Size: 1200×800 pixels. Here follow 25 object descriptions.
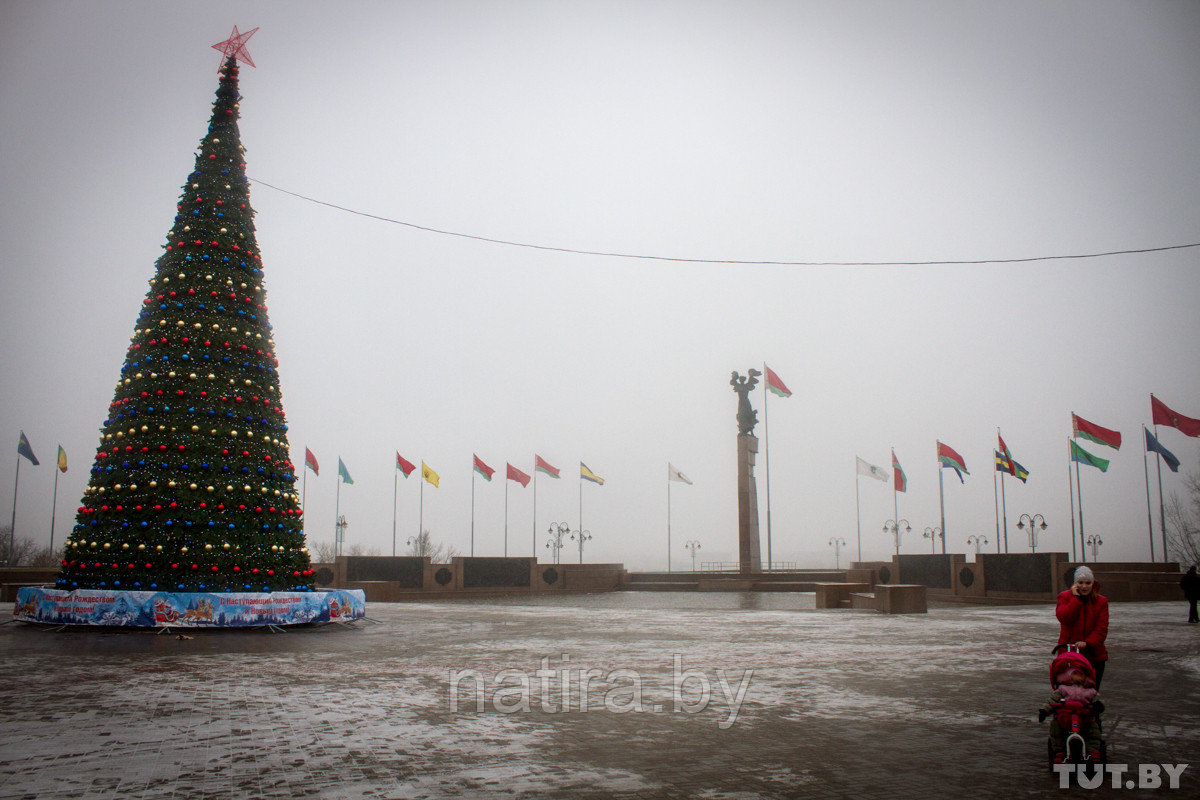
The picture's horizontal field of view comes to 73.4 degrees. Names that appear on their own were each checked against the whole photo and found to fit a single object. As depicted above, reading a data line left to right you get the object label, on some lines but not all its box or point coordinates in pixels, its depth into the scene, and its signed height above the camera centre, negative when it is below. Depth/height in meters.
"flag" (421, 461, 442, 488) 39.59 +2.11
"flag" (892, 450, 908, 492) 41.59 +1.96
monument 42.91 +1.66
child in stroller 5.47 -1.35
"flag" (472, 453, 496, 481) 40.26 +2.44
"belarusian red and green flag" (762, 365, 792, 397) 40.84 +6.59
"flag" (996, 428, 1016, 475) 36.00 +2.46
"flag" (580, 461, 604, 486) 43.53 +2.27
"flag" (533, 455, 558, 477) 41.38 +2.62
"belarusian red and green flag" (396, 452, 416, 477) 39.23 +2.56
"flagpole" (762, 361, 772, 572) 41.99 +5.53
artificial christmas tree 14.66 +1.49
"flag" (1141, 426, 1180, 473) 35.35 +2.78
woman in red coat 6.34 -0.80
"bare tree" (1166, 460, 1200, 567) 55.63 -1.57
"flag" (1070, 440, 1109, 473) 35.62 +2.47
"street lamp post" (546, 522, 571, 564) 53.39 -1.11
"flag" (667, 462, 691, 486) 45.81 +2.33
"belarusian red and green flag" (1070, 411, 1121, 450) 34.34 +3.44
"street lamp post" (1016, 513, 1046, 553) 42.61 -0.52
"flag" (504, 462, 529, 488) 41.53 +2.15
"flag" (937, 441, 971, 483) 38.03 +2.71
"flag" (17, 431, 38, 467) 33.47 +2.91
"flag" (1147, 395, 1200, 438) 32.97 +3.91
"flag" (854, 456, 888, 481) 43.06 +2.34
